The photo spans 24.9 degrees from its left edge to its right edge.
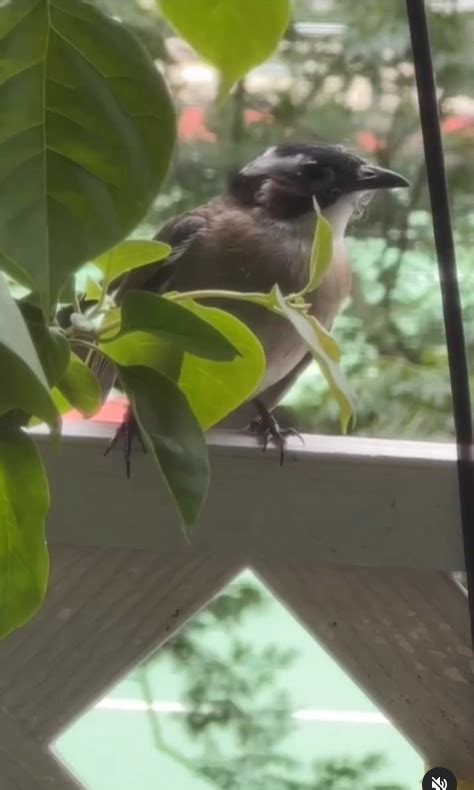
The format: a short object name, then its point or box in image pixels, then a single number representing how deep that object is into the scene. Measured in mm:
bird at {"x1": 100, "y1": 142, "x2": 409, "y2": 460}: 745
